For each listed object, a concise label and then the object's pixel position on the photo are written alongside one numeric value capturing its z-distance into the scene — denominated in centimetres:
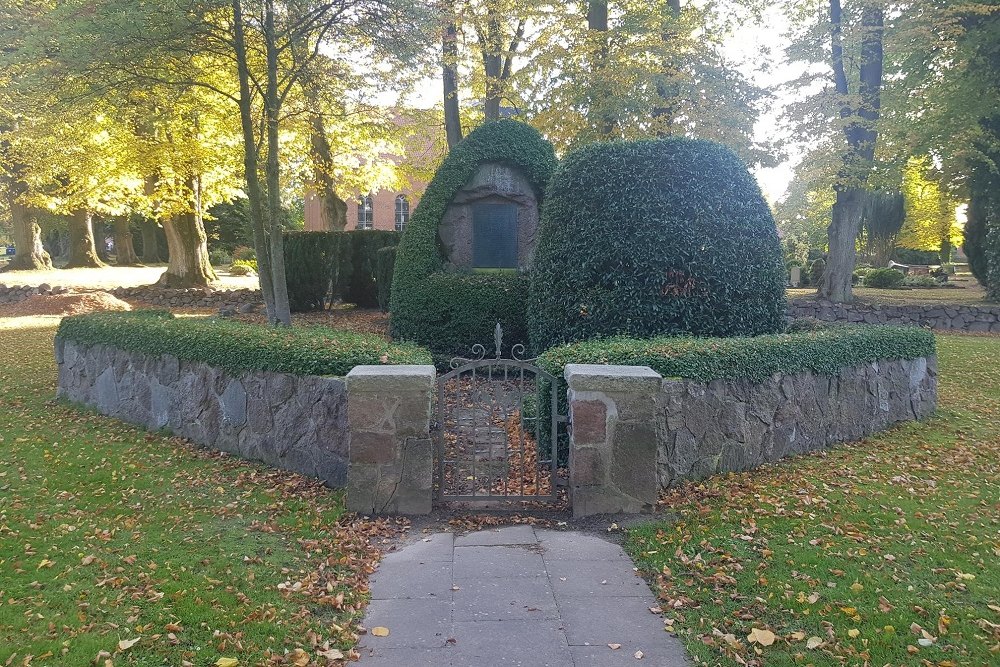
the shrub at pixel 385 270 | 1661
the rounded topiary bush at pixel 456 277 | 1061
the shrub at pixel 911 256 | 4000
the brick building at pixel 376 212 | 3819
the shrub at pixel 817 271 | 2889
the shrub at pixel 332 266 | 1716
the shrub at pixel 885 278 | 2722
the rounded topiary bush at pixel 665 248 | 755
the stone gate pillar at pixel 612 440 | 512
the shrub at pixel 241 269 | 3238
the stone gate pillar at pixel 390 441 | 507
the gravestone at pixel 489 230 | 1157
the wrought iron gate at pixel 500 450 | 532
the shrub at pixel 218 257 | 4034
